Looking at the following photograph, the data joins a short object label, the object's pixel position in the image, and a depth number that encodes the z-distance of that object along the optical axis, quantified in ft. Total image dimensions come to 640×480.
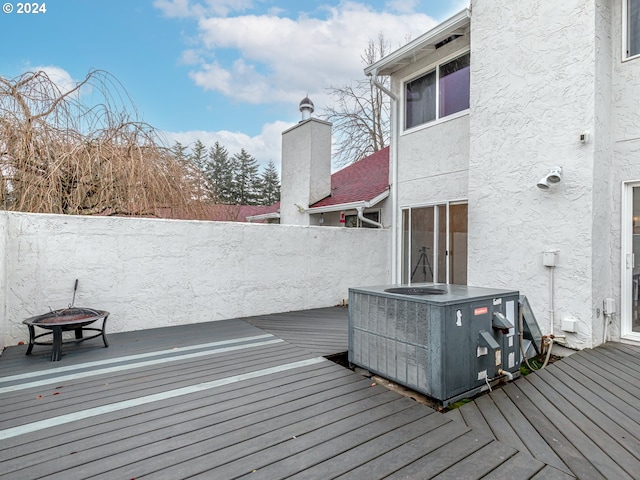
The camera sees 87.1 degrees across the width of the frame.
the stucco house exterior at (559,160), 14.26
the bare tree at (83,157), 16.44
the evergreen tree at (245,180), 97.55
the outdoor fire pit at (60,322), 12.70
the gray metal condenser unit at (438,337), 9.41
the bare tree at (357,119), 53.67
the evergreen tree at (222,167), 94.22
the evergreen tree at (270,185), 99.91
